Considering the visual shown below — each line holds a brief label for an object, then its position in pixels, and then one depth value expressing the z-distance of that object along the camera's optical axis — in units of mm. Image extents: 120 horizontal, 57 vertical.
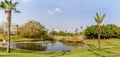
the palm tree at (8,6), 12356
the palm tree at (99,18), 12950
